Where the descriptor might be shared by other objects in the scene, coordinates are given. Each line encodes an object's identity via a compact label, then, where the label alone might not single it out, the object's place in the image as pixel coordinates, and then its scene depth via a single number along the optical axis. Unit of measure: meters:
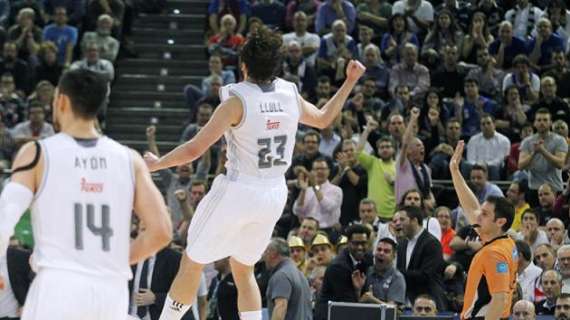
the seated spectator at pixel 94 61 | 22.94
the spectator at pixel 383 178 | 19.55
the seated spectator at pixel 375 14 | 24.19
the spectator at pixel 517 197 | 18.69
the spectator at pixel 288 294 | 14.86
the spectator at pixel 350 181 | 19.64
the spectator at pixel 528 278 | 16.50
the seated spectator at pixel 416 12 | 23.72
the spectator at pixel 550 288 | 16.05
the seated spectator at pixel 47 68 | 23.39
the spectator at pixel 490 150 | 20.33
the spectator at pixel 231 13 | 24.33
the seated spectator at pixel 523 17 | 23.55
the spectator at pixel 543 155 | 19.57
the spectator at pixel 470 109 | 21.45
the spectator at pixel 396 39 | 23.02
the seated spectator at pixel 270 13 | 24.52
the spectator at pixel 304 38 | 23.11
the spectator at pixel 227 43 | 23.41
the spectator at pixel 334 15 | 23.98
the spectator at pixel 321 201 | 19.19
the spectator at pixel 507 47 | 22.91
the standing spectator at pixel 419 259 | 16.41
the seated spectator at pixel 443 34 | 23.09
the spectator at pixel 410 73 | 22.20
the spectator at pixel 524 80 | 21.75
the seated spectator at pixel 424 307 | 15.50
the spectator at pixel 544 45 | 22.80
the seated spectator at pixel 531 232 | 17.53
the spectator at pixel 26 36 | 23.64
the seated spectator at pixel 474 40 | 23.00
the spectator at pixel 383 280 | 15.98
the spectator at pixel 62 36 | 23.84
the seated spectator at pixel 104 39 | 24.00
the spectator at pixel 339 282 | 15.99
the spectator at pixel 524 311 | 14.21
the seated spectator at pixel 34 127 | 20.92
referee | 11.22
